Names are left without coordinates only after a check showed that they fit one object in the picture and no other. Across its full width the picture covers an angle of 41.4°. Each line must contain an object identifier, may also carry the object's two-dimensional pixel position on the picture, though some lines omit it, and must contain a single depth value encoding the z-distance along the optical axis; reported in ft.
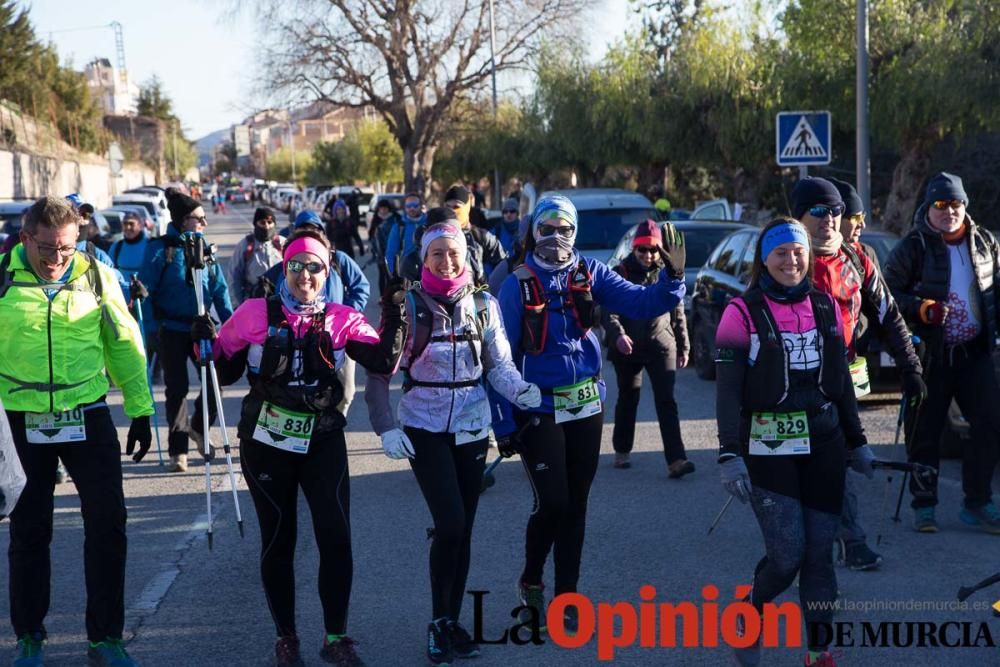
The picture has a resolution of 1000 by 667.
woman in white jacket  17.42
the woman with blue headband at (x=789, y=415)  16.08
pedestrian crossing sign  51.90
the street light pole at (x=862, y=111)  53.88
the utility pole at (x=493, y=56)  152.66
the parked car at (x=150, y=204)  137.22
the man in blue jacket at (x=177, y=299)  30.96
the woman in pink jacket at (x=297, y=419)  17.07
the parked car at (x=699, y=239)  51.08
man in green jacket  17.25
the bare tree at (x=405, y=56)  152.15
